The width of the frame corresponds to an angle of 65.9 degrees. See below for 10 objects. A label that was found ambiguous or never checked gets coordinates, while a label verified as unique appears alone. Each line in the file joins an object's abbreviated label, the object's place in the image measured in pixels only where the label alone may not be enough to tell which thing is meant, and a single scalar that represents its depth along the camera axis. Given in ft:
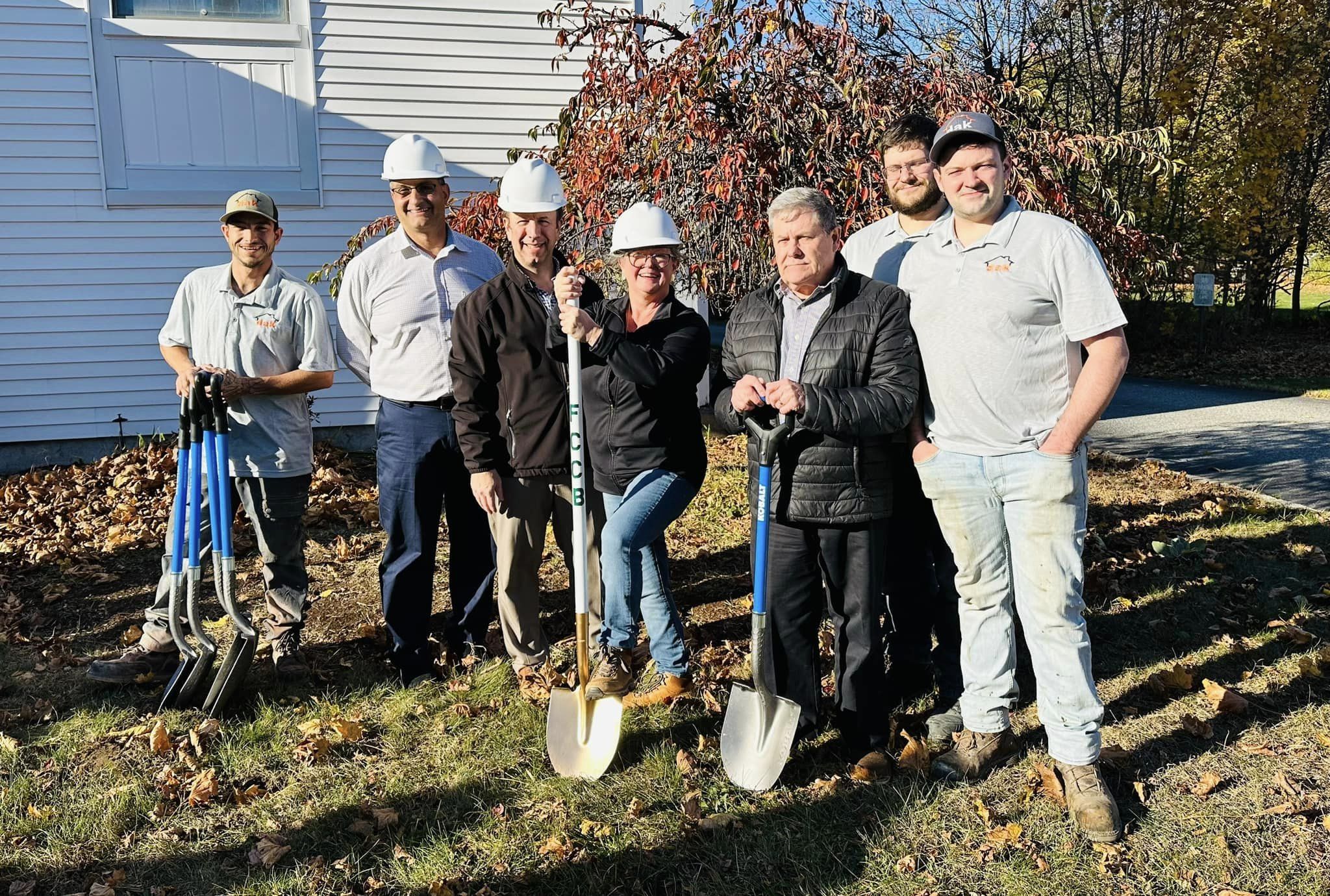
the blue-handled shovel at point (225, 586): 13.51
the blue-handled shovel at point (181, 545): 13.73
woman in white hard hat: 12.62
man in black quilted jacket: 11.38
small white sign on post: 55.83
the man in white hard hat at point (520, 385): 13.62
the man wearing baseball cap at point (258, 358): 14.34
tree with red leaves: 20.04
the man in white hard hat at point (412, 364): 14.58
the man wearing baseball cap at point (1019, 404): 10.35
